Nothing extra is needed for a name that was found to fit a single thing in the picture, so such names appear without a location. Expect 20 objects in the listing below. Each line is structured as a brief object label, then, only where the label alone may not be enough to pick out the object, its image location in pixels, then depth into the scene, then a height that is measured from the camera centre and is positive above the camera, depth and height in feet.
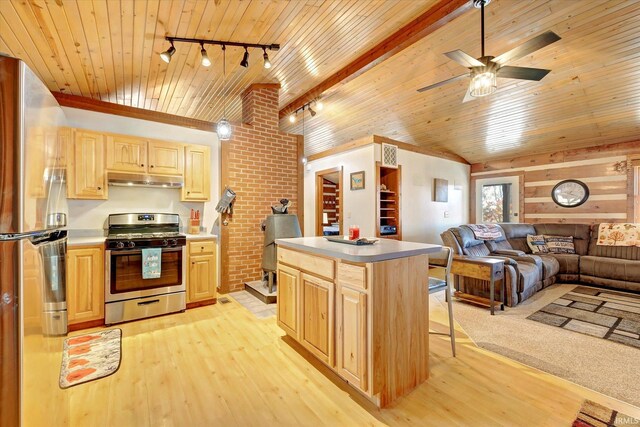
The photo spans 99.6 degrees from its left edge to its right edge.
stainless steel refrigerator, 3.08 -0.40
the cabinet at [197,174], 12.07 +1.79
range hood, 10.67 +1.38
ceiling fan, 7.32 +4.15
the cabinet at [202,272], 11.23 -2.50
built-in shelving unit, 17.52 +0.96
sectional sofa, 11.89 -2.43
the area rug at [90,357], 6.76 -4.05
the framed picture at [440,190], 19.72 +1.76
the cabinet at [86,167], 9.80 +1.71
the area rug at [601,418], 5.14 -4.00
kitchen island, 5.49 -2.22
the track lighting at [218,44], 9.26 +6.09
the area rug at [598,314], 9.04 -3.92
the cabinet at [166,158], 11.21 +2.36
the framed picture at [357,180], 16.99 +2.13
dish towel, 9.98 -1.84
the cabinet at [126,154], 10.46 +2.37
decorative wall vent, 16.52 +3.63
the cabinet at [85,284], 8.99 -2.41
